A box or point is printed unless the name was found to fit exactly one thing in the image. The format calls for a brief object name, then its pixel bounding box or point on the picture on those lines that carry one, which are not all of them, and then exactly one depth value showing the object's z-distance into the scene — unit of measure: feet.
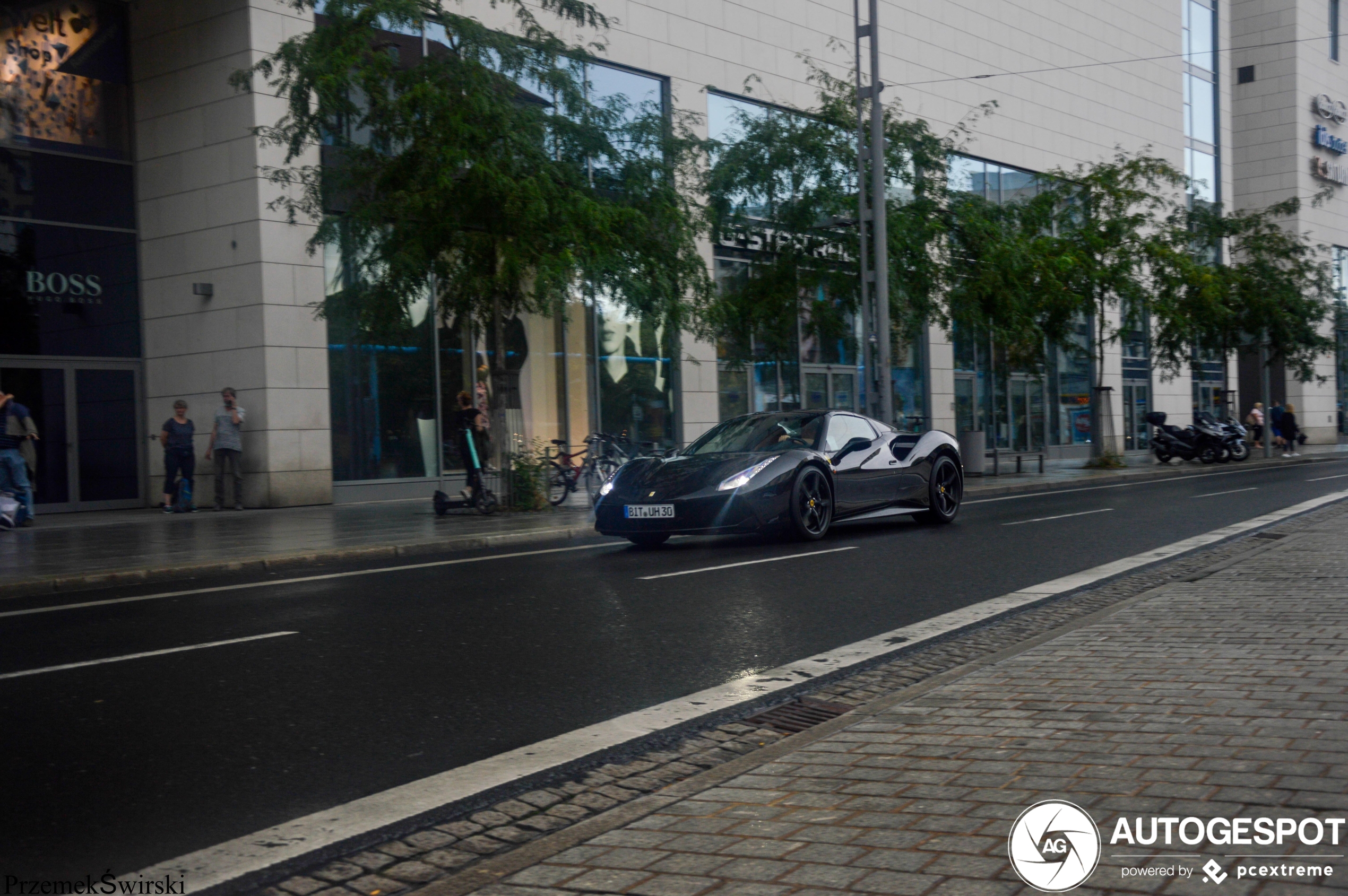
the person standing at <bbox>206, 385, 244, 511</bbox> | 62.49
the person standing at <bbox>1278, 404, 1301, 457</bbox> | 133.59
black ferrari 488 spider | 38.45
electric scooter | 55.16
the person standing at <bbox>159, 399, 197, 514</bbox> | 63.41
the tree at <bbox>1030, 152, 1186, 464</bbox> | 97.91
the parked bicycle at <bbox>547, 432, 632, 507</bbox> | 64.28
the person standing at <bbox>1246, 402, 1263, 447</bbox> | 144.87
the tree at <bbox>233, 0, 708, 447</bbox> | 51.06
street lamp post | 71.10
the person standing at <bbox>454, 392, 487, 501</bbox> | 55.42
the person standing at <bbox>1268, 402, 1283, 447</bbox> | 151.23
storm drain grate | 16.42
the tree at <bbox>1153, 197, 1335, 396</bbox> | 106.83
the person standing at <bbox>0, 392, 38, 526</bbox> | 54.60
